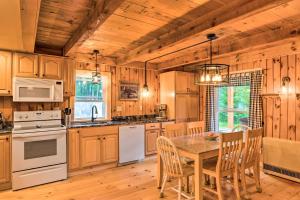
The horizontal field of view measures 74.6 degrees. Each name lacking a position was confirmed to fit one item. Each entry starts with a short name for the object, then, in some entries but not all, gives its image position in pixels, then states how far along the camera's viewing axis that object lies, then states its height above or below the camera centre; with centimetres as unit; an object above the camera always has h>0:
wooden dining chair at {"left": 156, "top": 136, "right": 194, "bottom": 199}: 249 -82
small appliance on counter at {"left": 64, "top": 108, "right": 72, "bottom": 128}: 371 -31
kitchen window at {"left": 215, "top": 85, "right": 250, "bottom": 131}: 451 -16
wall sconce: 376 +30
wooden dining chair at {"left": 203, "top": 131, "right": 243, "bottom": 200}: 243 -76
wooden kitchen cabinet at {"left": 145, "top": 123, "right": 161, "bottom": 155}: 451 -84
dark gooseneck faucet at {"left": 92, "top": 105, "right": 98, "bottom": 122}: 438 -21
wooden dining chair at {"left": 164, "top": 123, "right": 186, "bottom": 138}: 341 -54
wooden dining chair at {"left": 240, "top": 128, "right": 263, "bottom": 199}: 270 -78
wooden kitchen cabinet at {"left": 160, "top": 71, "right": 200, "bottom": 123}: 497 +12
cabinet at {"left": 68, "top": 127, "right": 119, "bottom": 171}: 358 -90
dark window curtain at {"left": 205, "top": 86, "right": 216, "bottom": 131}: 510 -24
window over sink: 429 +9
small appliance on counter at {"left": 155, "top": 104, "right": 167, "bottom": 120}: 515 -32
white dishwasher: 410 -94
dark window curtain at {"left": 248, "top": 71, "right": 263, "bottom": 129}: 411 -2
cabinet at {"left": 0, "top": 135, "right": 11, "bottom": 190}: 296 -94
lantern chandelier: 268 +35
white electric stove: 301 -80
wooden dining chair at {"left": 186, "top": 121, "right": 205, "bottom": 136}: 371 -54
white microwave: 320 +17
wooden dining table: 241 -67
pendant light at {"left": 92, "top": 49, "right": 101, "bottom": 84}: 381 +43
